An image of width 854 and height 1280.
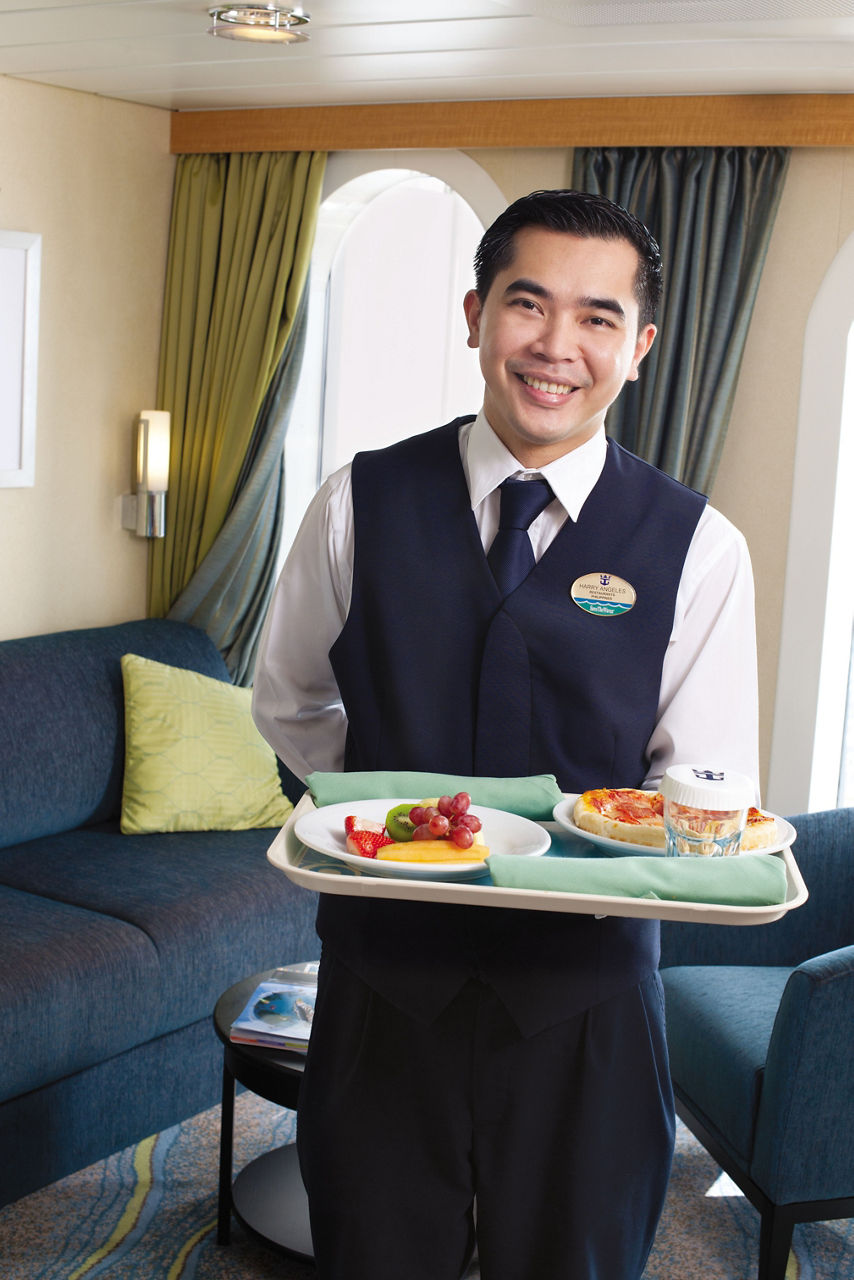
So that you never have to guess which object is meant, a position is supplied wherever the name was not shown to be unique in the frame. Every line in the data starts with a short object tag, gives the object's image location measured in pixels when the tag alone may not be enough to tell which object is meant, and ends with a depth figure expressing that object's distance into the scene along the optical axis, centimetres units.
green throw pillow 372
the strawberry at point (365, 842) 134
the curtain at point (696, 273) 360
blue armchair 248
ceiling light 288
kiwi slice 136
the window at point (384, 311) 429
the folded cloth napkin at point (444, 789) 145
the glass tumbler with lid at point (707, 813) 134
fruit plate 129
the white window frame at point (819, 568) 361
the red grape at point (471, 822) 136
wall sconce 434
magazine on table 255
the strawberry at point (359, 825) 138
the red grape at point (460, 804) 138
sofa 283
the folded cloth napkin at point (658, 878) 124
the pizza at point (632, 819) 139
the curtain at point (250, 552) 437
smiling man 150
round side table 252
